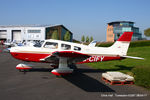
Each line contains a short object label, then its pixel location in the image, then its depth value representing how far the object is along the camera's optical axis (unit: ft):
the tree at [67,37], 244.01
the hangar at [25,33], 212.64
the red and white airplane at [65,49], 28.77
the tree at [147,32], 183.65
